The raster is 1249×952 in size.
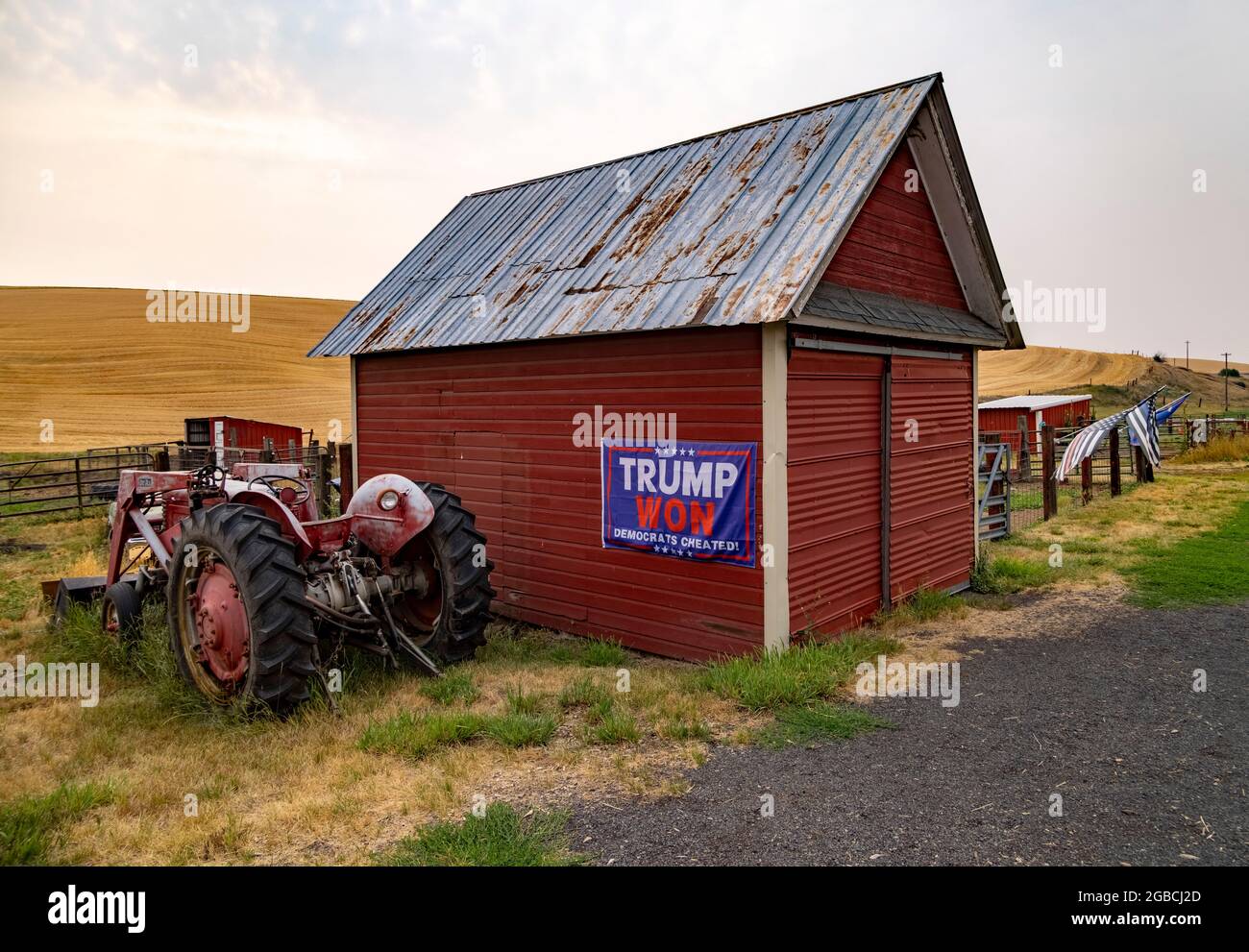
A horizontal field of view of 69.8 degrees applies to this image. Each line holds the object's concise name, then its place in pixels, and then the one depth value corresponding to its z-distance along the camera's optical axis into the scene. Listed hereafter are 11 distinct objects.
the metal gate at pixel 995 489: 14.48
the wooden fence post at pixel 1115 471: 20.39
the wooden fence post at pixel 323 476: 16.70
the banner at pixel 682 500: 8.05
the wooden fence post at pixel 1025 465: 24.11
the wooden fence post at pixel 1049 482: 17.02
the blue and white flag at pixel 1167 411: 27.12
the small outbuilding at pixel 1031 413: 28.98
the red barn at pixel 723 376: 8.11
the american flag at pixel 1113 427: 18.80
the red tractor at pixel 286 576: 6.32
